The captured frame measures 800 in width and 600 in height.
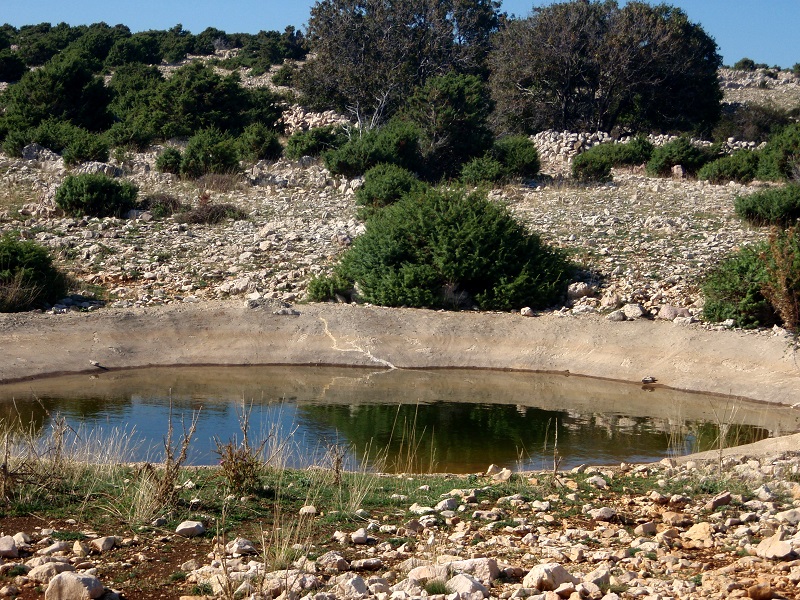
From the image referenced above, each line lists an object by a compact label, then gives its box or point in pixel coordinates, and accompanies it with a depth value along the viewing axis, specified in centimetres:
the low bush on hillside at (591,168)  3075
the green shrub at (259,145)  3203
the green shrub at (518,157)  3080
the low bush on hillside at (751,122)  4541
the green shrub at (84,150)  2858
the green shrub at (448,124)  3244
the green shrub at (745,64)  7469
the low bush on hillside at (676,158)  3231
